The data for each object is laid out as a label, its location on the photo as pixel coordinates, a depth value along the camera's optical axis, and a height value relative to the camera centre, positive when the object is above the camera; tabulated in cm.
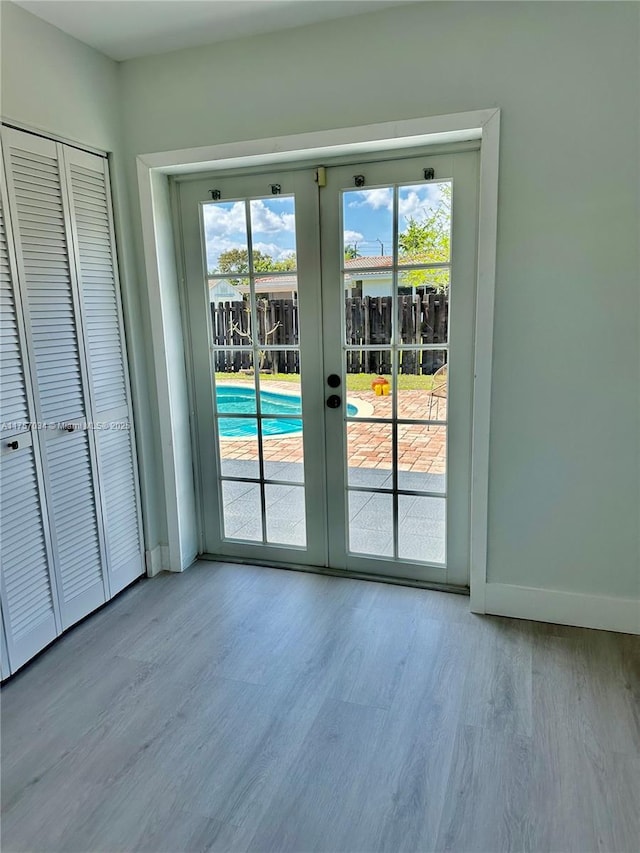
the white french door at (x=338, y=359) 242 -17
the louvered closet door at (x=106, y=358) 240 -13
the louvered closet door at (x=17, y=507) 204 -68
